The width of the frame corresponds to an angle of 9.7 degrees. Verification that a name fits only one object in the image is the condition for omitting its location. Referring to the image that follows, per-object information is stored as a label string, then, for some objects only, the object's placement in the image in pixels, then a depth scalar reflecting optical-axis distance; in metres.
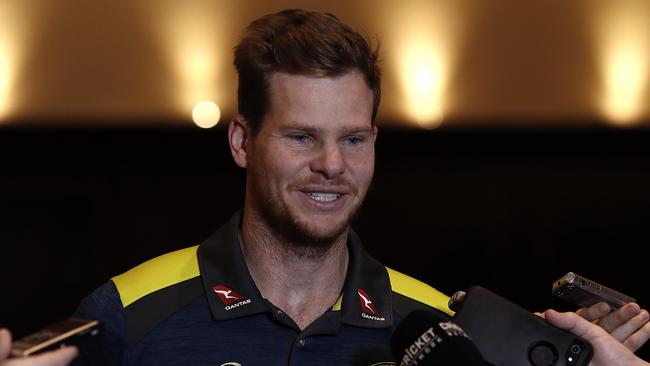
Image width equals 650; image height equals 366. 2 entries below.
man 4.01
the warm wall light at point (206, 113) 6.78
